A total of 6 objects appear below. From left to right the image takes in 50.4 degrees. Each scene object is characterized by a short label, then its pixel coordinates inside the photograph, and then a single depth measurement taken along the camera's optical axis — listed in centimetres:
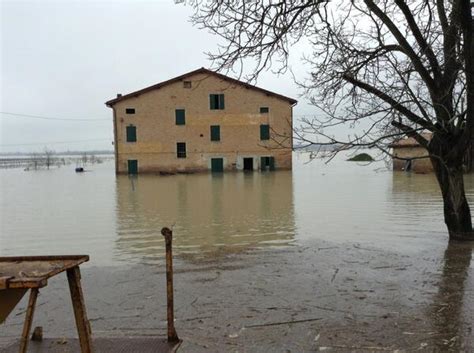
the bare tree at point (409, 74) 804
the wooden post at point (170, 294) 473
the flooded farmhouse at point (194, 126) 4572
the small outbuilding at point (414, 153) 4016
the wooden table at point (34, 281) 315
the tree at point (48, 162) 7277
